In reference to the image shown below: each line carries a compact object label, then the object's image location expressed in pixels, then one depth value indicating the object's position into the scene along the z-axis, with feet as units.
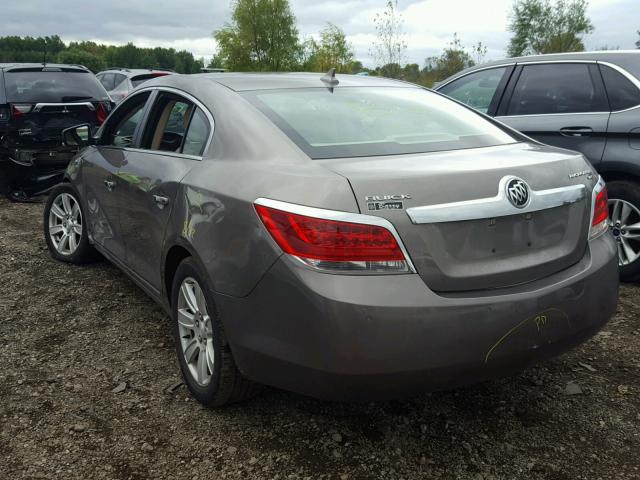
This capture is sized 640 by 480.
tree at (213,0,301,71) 158.51
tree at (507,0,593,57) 126.41
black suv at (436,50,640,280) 14.39
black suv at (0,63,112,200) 23.99
